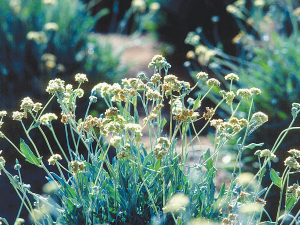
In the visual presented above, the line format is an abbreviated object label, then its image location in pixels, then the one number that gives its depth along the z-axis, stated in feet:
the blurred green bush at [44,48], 11.54
